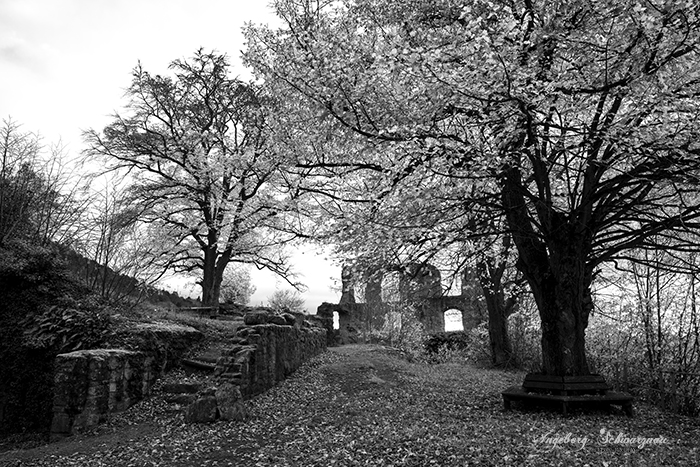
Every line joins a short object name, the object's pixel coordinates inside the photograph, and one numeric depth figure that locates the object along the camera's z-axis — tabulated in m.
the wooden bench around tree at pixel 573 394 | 7.25
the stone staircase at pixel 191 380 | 8.15
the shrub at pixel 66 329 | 8.34
